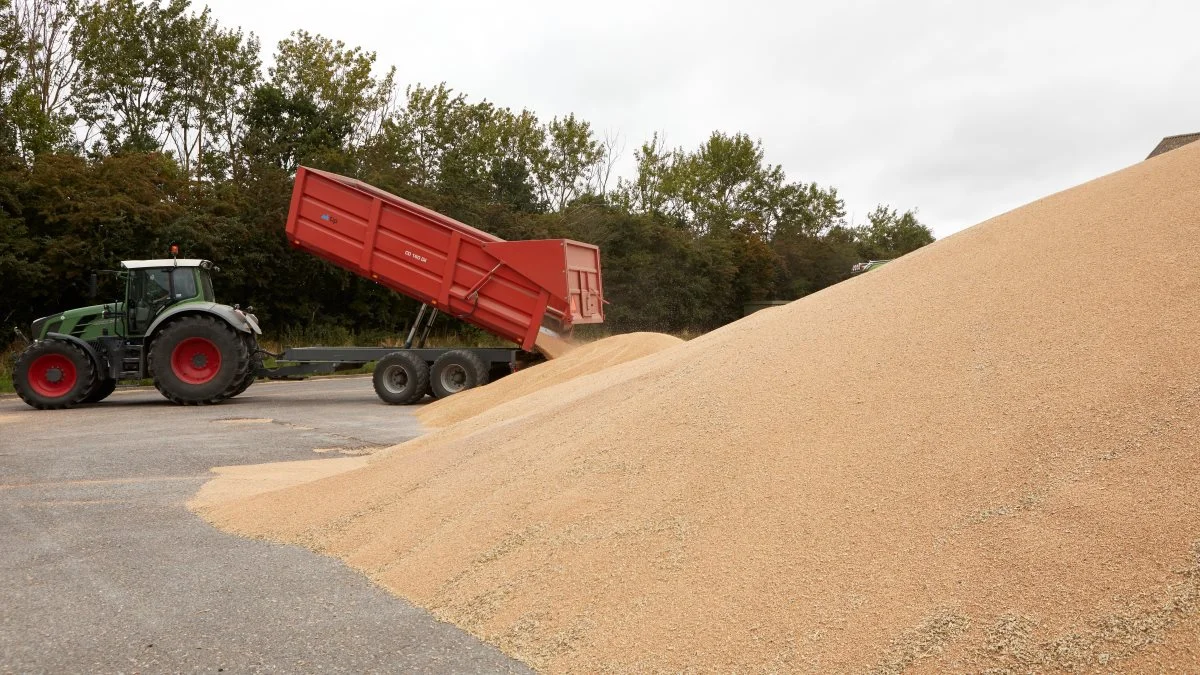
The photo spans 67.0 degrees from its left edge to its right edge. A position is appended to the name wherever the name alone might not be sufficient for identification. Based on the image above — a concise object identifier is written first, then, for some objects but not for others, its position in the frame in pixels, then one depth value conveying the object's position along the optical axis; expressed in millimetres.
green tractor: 12797
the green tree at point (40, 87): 22359
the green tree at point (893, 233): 62750
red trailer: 12633
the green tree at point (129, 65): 27359
